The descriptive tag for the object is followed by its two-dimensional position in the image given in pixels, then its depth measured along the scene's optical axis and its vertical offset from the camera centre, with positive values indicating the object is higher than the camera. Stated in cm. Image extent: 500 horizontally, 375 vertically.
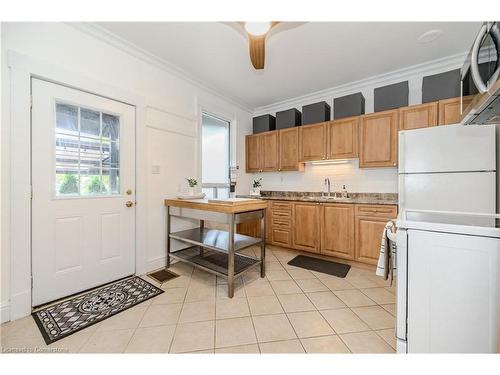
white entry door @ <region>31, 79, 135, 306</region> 181 -6
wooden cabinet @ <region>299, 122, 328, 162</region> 333 +75
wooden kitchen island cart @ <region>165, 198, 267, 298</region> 207 -66
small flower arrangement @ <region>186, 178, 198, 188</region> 282 +3
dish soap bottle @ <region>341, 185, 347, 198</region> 336 -9
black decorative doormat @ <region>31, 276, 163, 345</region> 156 -110
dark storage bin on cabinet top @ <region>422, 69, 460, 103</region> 237 +123
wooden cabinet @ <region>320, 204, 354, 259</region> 282 -63
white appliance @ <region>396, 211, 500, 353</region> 100 -51
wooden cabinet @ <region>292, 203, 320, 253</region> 310 -64
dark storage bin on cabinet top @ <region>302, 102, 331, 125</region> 337 +126
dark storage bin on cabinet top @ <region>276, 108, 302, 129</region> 370 +127
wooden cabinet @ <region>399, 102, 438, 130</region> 247 +90
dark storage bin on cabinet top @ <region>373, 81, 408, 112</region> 274 +126
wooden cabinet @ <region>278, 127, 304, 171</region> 363 +66
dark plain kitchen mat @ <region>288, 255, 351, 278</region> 266 -112
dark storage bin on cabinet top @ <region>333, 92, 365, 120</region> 306 +126
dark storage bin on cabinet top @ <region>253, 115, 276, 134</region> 403 +127
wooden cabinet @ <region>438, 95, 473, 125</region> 233 +89
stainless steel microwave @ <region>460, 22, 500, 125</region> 93 +56
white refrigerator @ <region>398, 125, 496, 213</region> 192 +19
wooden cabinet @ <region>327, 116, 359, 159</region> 304 +75
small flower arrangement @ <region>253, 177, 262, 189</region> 420 +6
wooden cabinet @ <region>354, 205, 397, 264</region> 260 -55
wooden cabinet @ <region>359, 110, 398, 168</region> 273 +67
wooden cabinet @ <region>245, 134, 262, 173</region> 409 +69
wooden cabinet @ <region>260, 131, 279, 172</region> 388 +69
